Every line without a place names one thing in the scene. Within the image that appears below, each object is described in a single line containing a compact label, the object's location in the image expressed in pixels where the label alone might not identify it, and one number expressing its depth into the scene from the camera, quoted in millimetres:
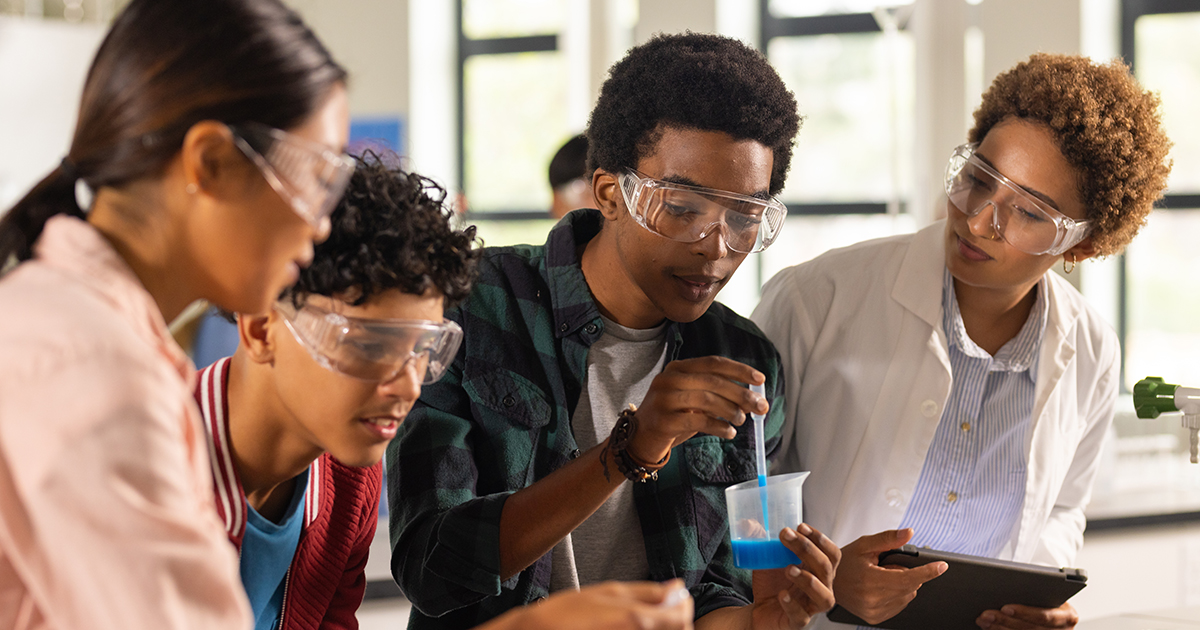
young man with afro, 1505
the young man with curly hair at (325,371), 1292
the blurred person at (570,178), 3713
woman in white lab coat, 2008
